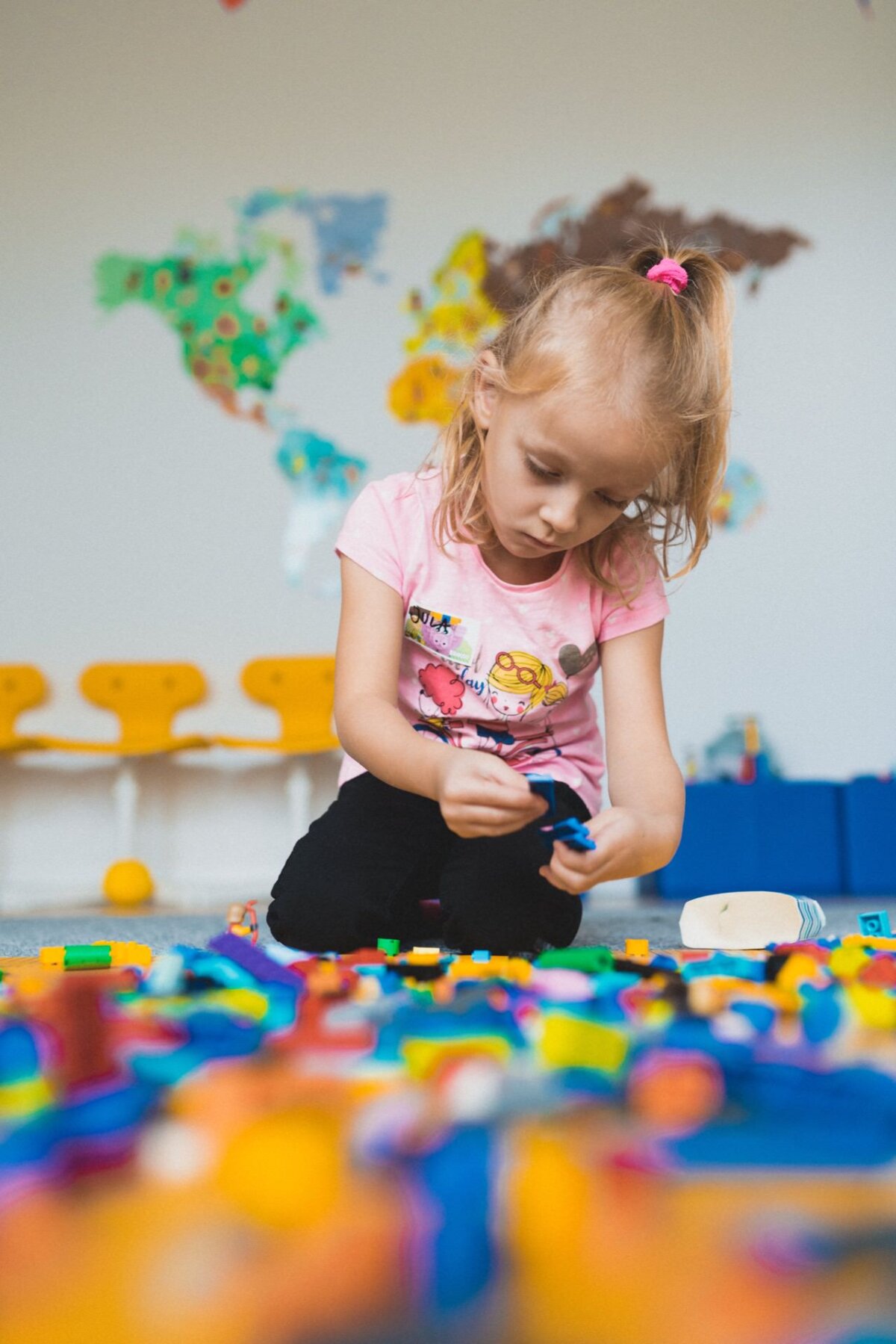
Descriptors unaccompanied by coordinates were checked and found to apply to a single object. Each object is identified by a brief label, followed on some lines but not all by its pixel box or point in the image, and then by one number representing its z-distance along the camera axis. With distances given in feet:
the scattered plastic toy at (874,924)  3.56
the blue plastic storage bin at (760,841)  7.91
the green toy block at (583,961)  2.57
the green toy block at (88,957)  3.19
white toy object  3.65
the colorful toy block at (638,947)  3.31
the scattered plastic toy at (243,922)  3.80
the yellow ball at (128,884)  8.09
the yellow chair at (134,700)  8.68
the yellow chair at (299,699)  8.60
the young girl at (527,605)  2.93
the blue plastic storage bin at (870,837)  7.91
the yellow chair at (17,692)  8.63
